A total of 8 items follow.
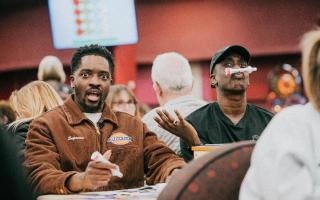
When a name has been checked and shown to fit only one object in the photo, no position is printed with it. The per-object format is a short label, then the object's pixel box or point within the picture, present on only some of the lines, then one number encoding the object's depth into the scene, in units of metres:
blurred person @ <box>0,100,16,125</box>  4.16
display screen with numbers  6.45
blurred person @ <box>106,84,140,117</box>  4.76
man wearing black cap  3.00
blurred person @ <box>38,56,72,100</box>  5.25
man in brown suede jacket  2.56
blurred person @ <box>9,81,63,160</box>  3.52
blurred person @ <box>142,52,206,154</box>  3.60
